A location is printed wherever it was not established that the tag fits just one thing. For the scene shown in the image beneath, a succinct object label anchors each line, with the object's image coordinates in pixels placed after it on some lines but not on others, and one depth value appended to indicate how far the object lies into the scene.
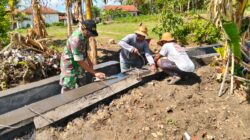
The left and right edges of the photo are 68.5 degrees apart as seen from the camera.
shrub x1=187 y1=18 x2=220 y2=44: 6.36
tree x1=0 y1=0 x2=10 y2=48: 4.71
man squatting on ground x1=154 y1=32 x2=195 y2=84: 3.26
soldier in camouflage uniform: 2.57
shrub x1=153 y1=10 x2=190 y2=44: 6.34
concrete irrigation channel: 2.25
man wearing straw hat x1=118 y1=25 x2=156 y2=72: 3.52
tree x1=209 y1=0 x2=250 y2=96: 2.78
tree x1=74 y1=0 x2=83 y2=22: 4.70
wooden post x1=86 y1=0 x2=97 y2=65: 4.85
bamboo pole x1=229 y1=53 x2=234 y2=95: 3.06
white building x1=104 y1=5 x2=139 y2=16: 34.64
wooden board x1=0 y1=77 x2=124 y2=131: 2.26
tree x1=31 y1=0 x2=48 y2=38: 6.69
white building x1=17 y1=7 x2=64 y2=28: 37.90
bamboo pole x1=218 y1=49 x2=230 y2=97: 3.12
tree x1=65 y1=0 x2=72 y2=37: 5.21
